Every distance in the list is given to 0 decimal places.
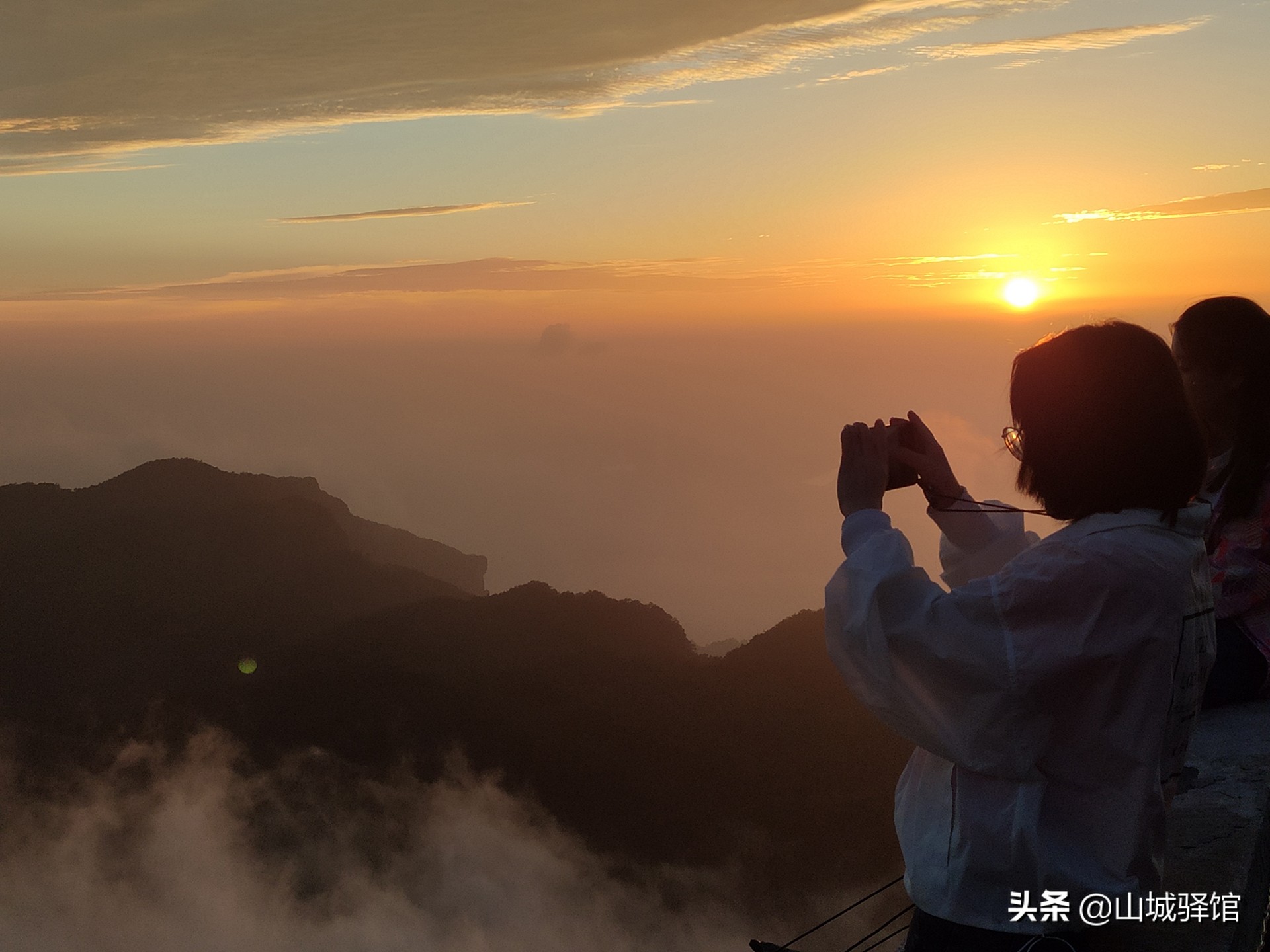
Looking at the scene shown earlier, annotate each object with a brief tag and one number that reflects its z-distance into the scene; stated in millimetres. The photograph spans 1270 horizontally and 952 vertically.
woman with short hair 2428
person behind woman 4414
